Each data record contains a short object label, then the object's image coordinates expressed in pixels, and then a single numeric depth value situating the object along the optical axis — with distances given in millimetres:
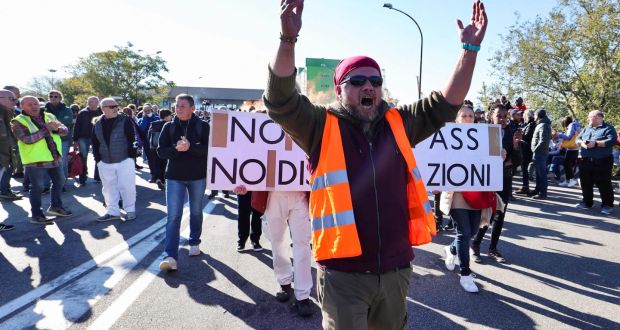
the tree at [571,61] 17594
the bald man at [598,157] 7789
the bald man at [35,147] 6371
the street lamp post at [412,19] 21891
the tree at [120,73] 57594
